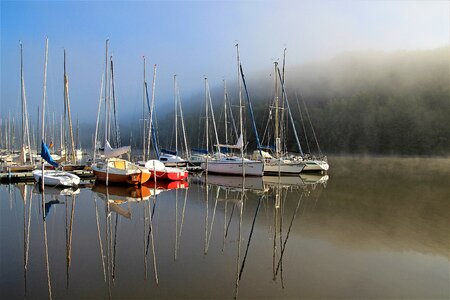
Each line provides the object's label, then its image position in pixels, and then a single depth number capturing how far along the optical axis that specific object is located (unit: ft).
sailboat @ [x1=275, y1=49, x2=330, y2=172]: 154.40
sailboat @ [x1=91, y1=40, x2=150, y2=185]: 98.22
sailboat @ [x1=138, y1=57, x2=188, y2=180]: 108.78
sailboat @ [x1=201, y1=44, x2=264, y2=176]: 128.67
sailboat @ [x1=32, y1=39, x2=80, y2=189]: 93.61
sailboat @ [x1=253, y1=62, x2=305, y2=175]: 142.53
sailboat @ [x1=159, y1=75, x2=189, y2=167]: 158.49
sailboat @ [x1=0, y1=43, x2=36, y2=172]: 122.83
